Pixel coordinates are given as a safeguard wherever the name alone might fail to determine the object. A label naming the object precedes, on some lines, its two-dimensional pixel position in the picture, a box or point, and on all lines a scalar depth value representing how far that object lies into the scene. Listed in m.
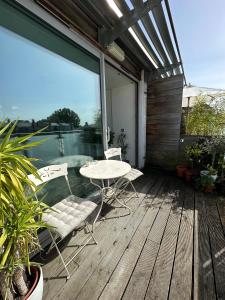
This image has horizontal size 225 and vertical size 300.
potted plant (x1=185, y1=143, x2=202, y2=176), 2.95
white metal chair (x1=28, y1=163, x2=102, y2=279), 1.22
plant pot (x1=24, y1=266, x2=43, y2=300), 0.88
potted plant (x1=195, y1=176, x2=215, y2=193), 2.53
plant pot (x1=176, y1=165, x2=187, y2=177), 3.25
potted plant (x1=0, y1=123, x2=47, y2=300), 0.78
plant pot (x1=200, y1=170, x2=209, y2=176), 2.62
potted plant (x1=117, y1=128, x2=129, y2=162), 3.99
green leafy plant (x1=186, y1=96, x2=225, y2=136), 2.80
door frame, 2.25
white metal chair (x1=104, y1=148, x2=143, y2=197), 2.22
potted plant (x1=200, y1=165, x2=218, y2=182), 2.52
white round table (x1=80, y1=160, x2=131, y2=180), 1.69
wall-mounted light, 2.20
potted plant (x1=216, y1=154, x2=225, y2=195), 2.55
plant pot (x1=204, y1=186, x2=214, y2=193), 2.59
